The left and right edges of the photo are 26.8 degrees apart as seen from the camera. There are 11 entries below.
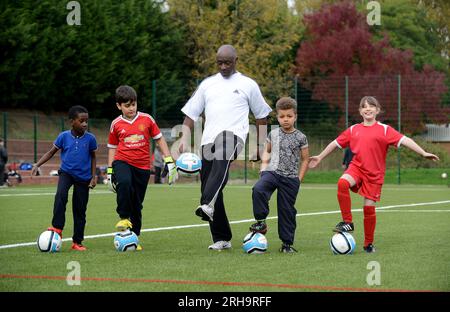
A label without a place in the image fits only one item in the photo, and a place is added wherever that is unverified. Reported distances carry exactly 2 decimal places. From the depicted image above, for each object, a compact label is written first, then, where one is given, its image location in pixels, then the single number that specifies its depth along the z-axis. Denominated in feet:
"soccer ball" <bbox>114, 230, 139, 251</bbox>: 34.27
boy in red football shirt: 35.55
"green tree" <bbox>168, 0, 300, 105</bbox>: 165.07
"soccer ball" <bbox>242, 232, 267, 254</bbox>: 33.60
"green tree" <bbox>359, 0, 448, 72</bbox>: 212.43
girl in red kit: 34.65
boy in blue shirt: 35.70
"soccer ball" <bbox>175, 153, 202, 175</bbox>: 36.25
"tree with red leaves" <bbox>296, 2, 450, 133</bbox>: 185.98
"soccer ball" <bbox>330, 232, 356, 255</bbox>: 32.83
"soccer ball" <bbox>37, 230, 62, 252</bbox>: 33.96
